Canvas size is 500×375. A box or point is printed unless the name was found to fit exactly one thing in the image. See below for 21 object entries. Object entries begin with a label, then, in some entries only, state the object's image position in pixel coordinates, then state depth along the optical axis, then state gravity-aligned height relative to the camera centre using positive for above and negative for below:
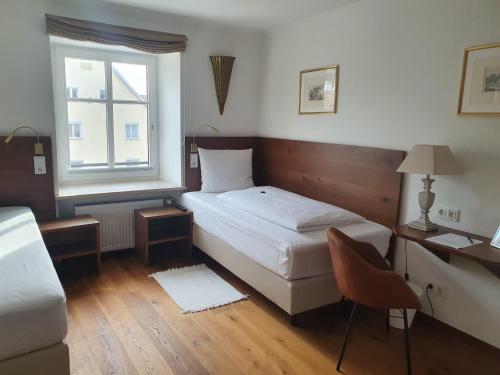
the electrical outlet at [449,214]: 2.45 -0.51
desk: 1.99 -0.62
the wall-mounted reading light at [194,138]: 3.85 -0.10
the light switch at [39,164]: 3.08 -0.32
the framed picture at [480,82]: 2.21 +0.31
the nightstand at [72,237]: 3.04 -0.97
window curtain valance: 2.99 +0.76
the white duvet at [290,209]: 2.67 -0.60
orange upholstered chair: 1.96 -0.78
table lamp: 2.28 -0.19
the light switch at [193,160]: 3.86 -0.32
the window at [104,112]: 3.56 +0.13
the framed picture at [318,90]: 3.26 +0.36
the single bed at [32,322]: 1.49 -0.79
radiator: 3.51 -0.90
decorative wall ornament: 3.81 +0.54
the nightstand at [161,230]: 3.46 -0.99
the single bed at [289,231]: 2.44 -0.68
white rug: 2.82 -1.26
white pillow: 3.81 -0.42
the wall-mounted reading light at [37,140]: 2.99 -0.13
